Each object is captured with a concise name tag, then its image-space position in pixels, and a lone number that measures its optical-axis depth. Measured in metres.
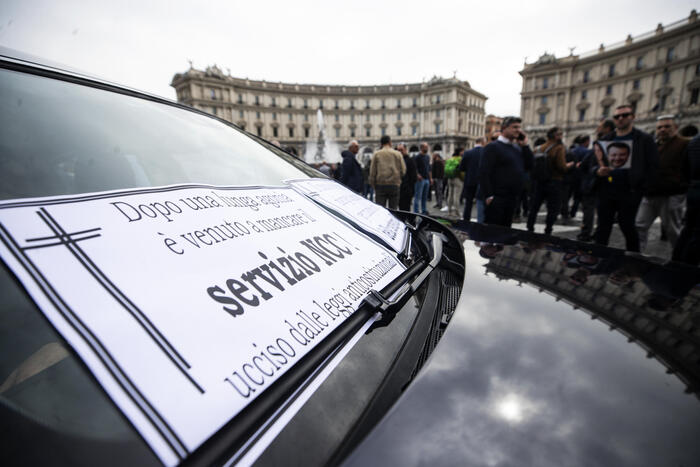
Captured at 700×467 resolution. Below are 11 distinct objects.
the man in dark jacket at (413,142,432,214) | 6.98
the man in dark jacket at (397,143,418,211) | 6.03
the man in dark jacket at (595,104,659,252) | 2.86
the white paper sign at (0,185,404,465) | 0.35
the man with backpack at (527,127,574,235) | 4.19
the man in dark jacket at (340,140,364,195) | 6.02
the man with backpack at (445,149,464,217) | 6.50
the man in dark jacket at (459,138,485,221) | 4.98
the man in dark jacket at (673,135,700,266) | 2.65
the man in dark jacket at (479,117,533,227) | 3.13
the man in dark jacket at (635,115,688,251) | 3.14
